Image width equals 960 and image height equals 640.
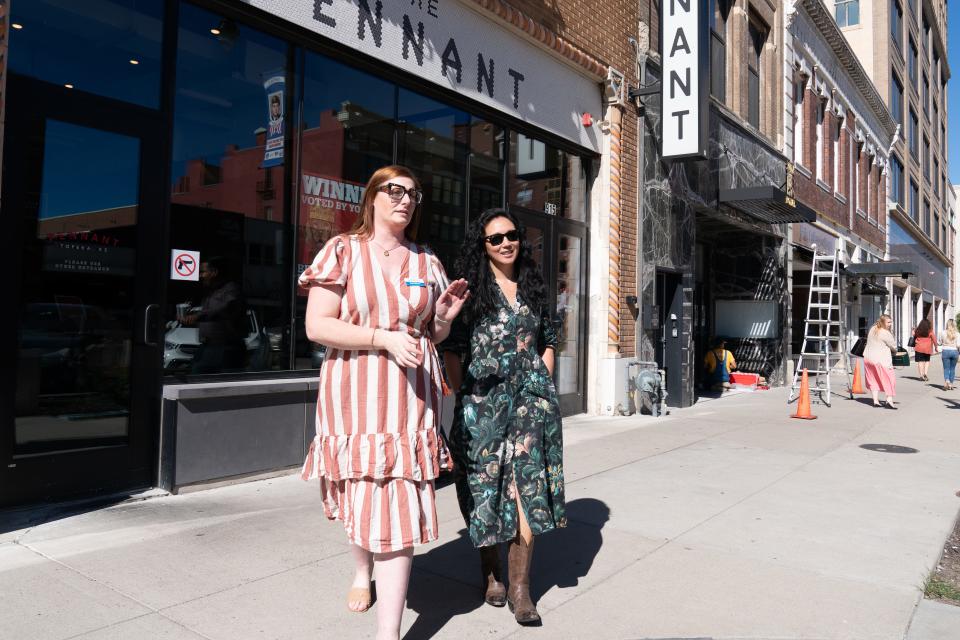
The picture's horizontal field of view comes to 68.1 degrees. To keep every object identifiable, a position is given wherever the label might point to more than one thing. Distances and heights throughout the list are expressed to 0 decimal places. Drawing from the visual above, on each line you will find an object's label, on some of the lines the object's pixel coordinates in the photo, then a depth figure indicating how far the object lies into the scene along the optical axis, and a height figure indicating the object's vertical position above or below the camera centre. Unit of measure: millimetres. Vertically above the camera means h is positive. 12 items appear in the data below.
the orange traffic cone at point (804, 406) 10383 -811
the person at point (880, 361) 12055 -144
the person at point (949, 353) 16250 +30
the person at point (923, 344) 18266 +251
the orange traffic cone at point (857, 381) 14242 -583
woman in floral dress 3207 -301
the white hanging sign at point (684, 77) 9938 +3862
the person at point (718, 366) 14922 -361
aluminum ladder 12625 +123
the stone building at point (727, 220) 10922 +2423
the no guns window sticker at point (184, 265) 5270 +544
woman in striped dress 2660 -151
